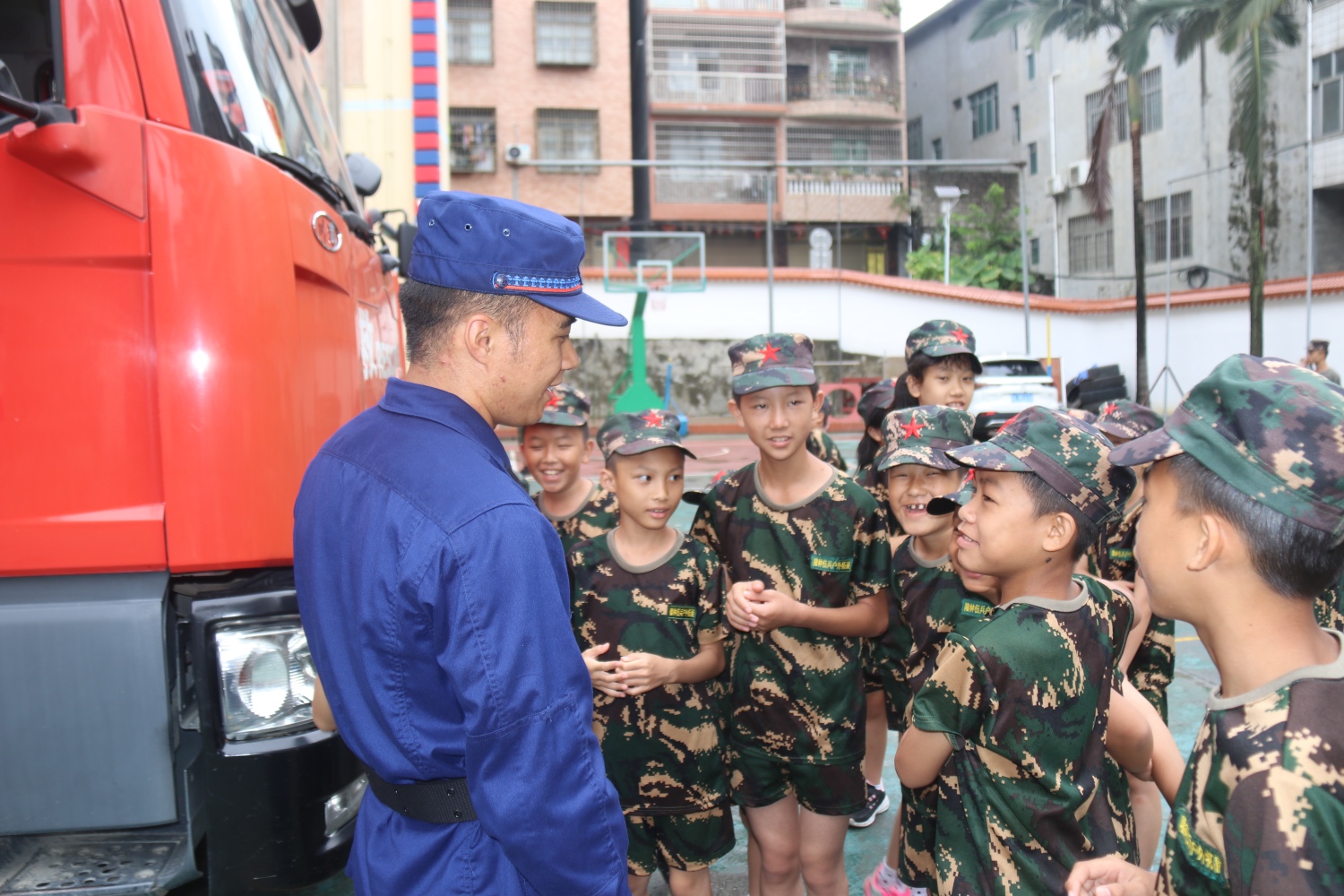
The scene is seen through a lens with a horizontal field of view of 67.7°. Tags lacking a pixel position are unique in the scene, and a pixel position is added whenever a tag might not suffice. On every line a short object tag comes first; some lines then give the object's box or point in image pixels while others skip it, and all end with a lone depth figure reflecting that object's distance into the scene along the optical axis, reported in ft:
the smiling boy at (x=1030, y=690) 6.40
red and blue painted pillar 17.63
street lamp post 69.31
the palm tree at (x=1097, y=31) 57.00
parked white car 42.80
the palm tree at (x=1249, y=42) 51.06
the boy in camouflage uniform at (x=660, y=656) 9.12
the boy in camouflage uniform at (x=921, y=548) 9.25
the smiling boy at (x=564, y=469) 11.95
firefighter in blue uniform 4.63
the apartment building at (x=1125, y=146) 65.67
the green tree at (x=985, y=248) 82.64
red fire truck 7.10
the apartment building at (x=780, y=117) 85.66
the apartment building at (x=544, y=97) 82.99
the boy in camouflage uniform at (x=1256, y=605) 4.11
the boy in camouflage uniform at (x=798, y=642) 9.53
